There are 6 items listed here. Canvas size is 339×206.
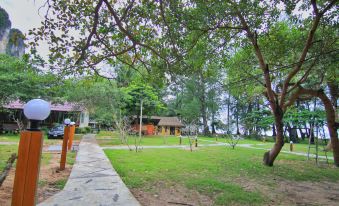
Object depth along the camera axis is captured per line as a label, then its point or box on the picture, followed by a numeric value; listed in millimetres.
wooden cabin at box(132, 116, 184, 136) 40031
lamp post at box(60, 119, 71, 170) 7773
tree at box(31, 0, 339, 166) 5973
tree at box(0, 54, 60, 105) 18609
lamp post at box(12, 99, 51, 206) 2963
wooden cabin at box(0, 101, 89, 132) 23641
